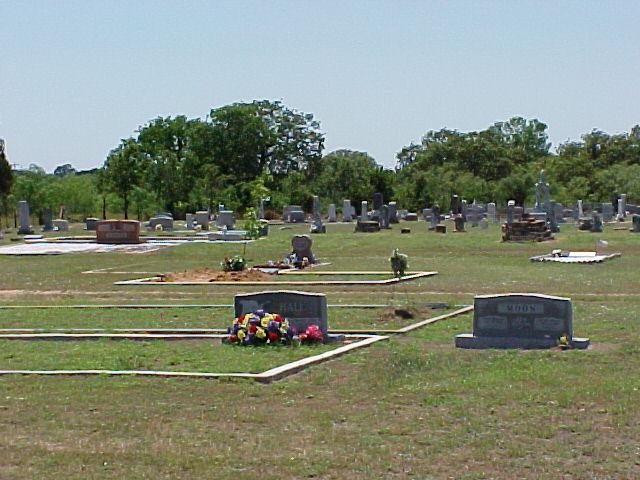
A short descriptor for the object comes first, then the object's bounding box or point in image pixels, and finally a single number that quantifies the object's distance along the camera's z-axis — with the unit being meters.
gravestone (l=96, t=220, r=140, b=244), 49.19
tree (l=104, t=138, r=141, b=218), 94.56
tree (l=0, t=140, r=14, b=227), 72.00
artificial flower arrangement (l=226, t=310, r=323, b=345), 15.48
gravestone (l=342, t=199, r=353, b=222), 75.88
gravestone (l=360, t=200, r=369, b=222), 63.96
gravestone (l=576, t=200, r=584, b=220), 68.09
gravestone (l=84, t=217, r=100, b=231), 65.18
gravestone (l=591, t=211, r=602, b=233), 51.53
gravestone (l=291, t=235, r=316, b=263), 32.84
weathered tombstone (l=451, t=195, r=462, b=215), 74.06
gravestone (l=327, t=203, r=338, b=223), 76.06
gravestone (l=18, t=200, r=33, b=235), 60.71
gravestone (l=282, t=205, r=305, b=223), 74.06
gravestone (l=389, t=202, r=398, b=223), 67.88
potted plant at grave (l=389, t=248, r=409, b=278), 24.81
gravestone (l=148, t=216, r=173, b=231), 64.38
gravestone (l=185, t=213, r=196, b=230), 64.44
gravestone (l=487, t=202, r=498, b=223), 69.74
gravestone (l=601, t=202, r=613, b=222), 66.06
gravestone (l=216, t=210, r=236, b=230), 58.44
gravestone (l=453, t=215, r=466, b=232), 55.53
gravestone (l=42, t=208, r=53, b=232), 64.00
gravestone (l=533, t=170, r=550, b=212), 54.77
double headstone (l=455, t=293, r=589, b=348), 14.84
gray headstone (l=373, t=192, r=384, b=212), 70.99
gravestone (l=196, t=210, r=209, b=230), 63.19
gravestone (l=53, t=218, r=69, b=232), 64.50
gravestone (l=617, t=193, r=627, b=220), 67.56
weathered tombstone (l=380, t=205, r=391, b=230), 60.22
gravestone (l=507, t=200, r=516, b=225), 51.84
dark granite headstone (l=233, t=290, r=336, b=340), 15.97
